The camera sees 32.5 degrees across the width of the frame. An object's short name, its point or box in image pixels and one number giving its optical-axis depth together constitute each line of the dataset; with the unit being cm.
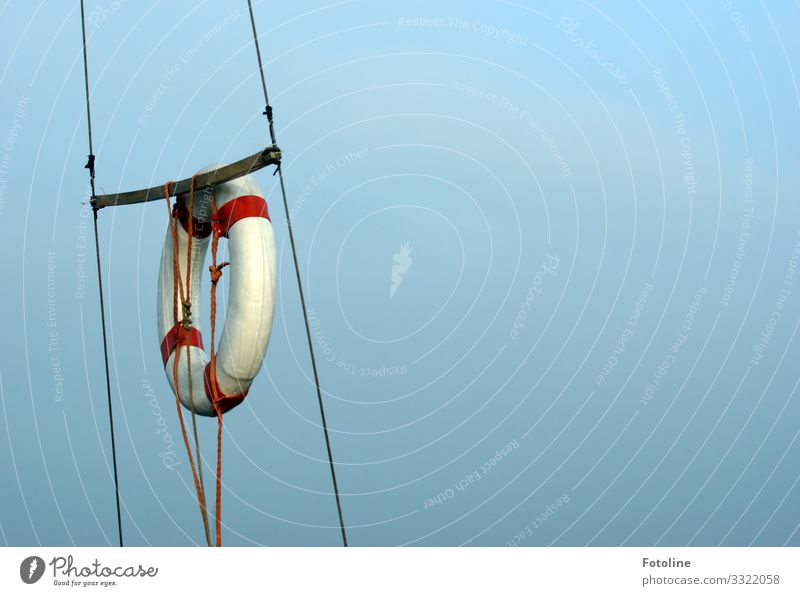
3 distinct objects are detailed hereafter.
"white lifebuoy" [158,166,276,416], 1186
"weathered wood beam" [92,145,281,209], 1191
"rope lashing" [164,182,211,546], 1241
